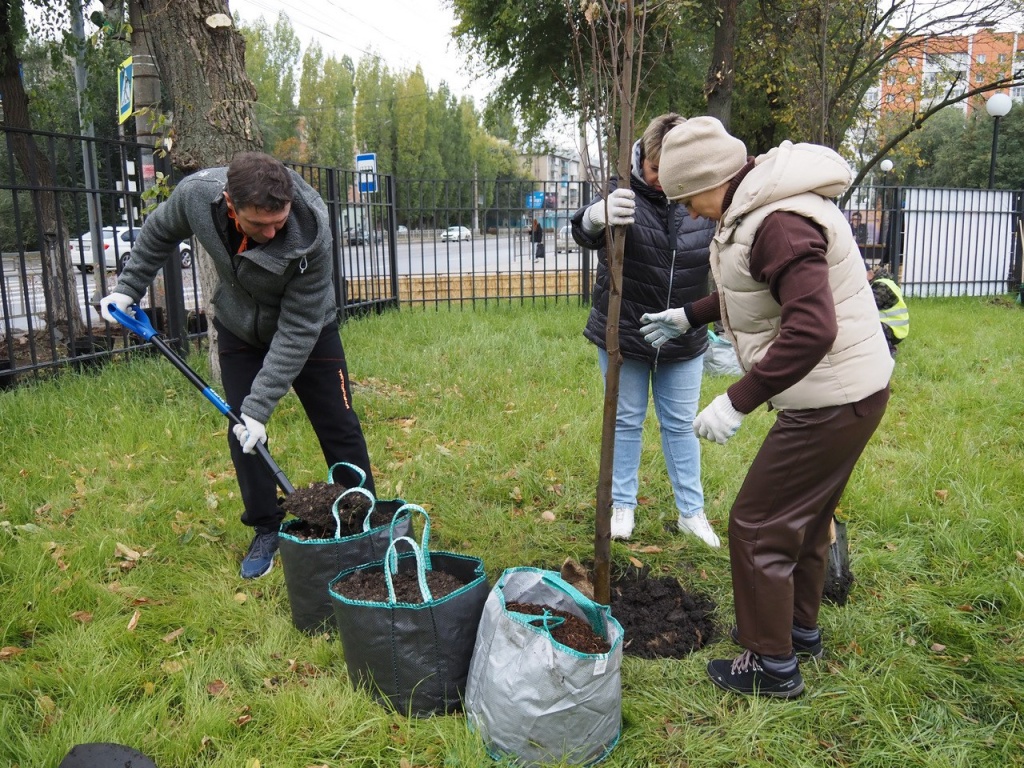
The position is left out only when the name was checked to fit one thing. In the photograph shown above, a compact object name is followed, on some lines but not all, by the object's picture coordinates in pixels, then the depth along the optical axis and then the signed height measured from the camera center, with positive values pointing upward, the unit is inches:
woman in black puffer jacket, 125.1 -15.3
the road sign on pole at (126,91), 228.2 +46.8
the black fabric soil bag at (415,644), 88.9 -45.7
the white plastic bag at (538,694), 80.4 -47.0
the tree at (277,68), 1738.4 +428.4
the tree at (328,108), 1878.7 +342.2
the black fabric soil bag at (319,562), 105.1 -42.3
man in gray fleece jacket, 108.4 -7.5
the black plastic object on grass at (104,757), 80.5 -52.0
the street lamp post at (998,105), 483.0 +80.2
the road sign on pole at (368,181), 372.8 +32.5
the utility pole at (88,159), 255.9 +34.1
